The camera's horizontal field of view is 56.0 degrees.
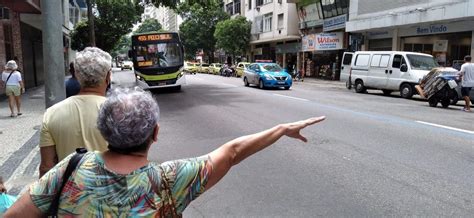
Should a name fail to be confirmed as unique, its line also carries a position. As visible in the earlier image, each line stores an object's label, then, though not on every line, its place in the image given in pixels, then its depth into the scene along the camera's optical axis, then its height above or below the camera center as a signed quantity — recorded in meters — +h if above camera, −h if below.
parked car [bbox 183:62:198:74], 54.09 -1.94
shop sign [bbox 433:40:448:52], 23.93 +0.45
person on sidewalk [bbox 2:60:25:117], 11.89 -0.84
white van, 18.48 -0.71
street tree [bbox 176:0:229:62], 61.03 +3.24
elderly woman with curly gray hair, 1.82 -0.53
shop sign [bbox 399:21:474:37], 22.41 +1.39
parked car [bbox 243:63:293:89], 22.95 -1.22
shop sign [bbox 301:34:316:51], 36.91 +0.92
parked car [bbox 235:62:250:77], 40.64 -1.55
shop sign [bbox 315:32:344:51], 34.41 +0.96
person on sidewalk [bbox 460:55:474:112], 14.01 -0.77
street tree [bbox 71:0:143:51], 42.78 +2.52
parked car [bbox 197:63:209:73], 53.89 -1.95
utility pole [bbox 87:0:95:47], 24.97 +1.36
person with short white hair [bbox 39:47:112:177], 2.93 -0.44
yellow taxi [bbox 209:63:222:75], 48.34 -1.79
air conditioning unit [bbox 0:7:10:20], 17.08 +1.45
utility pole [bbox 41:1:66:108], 6.43 +0.00
